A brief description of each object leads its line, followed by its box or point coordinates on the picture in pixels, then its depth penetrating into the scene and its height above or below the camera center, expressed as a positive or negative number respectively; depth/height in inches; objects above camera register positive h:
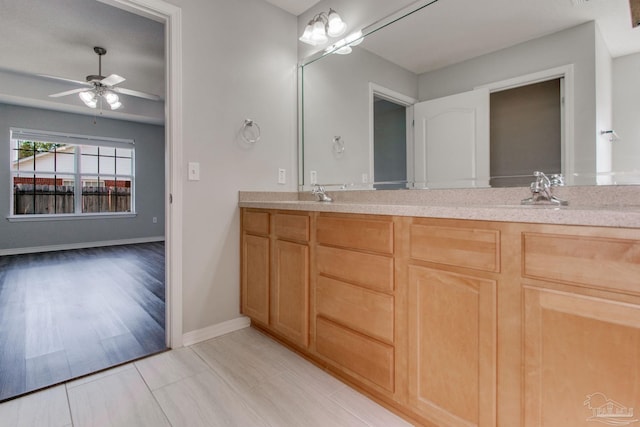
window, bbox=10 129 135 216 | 216.5 +29.4
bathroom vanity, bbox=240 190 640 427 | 32.4 -12.9
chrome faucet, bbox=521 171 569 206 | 50.3 +3.3
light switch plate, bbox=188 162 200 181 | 80.8 +10.7
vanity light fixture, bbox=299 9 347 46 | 89.2 +52.7
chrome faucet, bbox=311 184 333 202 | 88.0 +5.3
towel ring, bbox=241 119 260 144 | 90.8 +23.5
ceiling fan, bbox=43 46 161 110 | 142.9 +60.0
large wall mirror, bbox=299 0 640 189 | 49.2 +22.8
